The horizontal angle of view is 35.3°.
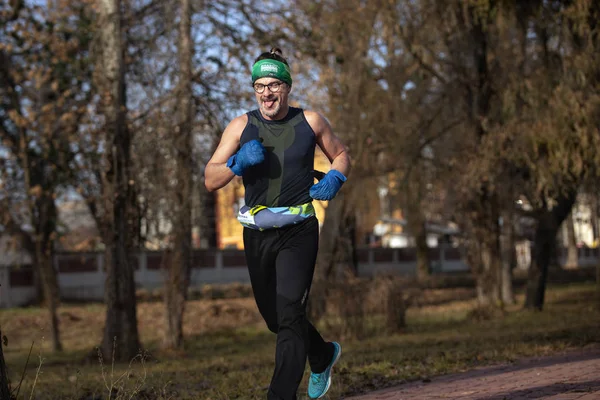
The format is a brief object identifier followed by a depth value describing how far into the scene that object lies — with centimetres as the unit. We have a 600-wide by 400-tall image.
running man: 537
